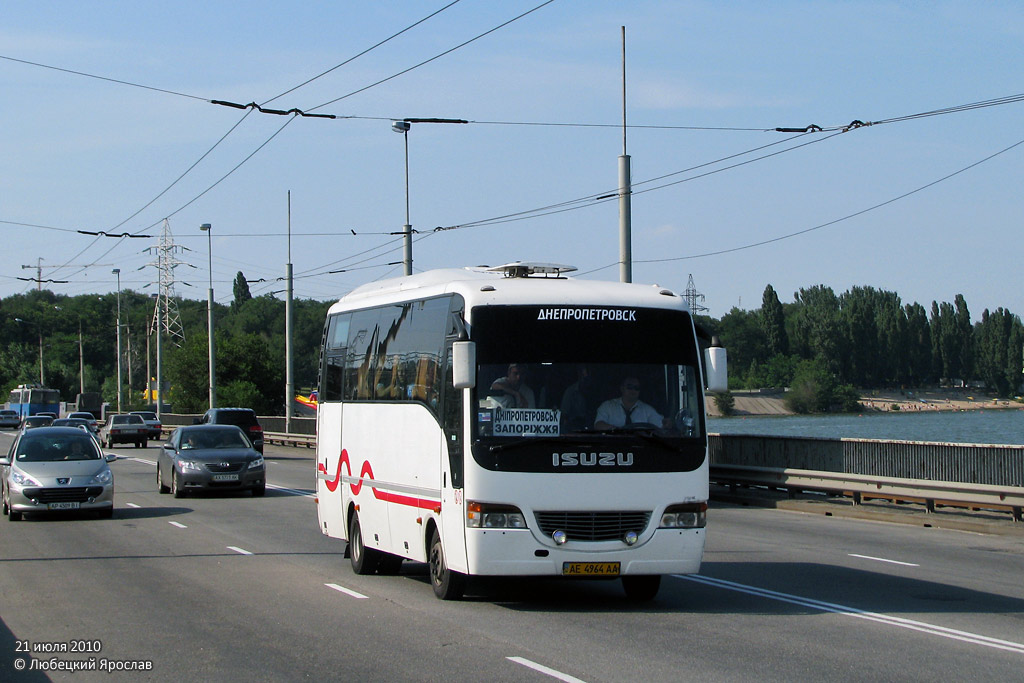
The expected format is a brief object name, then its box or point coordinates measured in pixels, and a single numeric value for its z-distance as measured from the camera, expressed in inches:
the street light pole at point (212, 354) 2341.3
